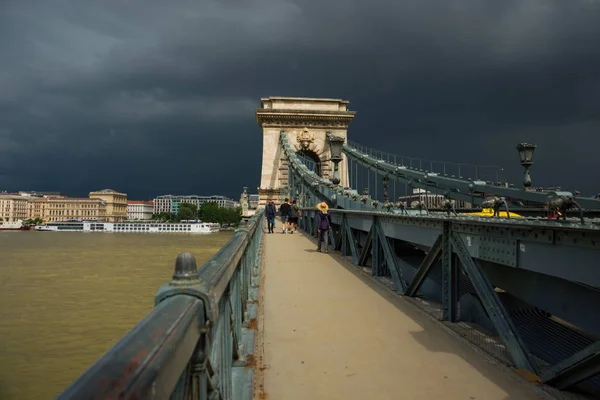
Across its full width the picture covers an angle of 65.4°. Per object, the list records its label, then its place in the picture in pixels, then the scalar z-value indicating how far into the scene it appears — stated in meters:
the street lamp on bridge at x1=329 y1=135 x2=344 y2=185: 12.71
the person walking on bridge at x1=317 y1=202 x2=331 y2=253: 10.21
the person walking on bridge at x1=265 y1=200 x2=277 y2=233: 17.14
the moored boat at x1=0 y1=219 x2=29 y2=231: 100.69
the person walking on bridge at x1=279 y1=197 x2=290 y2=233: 17.56
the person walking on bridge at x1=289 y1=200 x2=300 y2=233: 16.86
